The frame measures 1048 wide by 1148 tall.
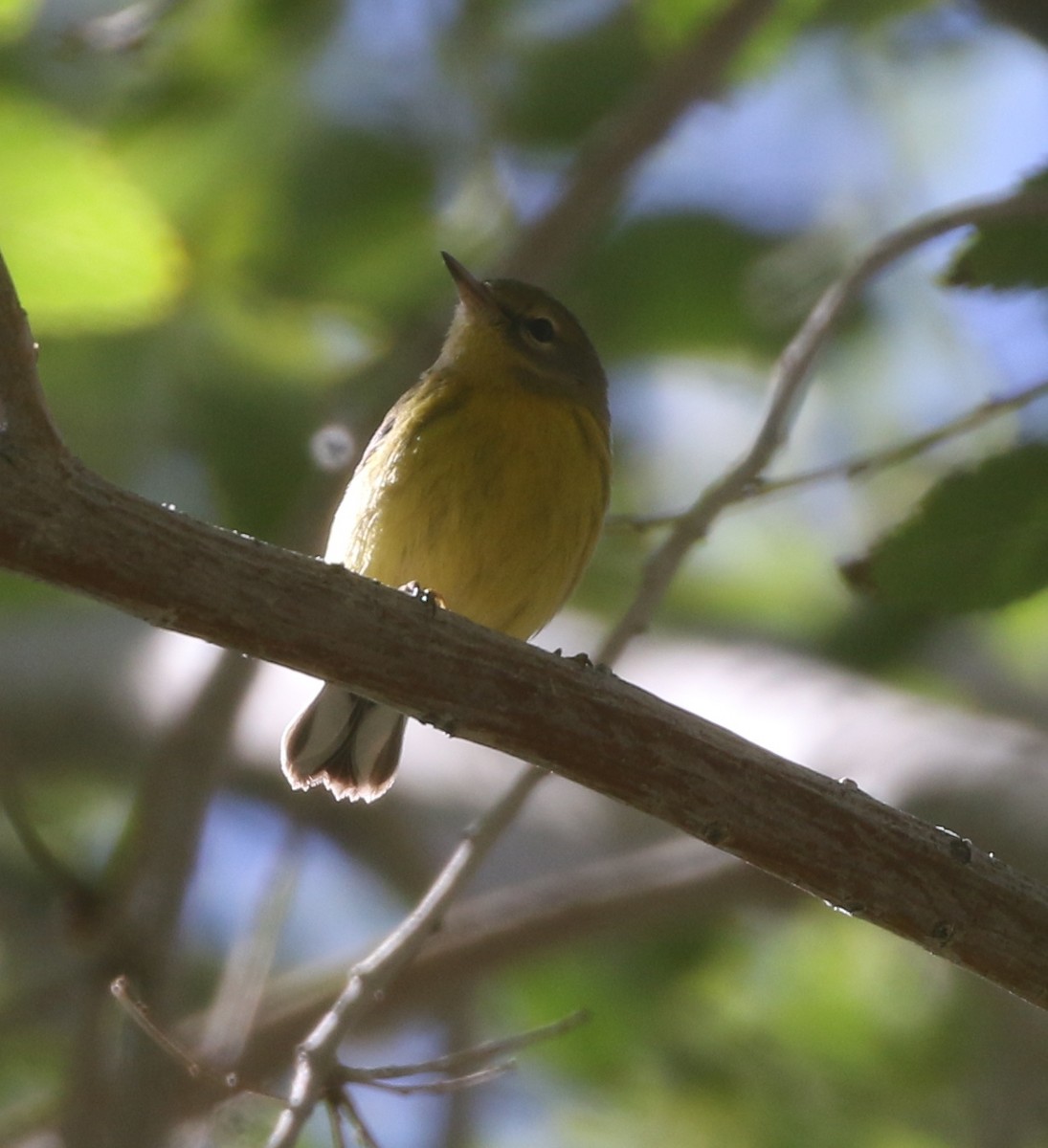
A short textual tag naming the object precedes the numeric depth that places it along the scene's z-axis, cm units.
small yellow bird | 930
